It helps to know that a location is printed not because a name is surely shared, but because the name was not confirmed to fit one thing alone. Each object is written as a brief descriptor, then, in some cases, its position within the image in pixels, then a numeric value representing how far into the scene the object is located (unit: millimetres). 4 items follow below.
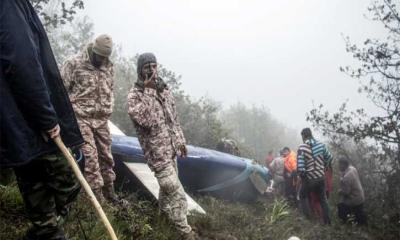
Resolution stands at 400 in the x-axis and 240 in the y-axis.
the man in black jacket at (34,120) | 2611
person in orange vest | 12078
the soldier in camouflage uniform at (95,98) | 5258
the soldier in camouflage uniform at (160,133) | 5129
